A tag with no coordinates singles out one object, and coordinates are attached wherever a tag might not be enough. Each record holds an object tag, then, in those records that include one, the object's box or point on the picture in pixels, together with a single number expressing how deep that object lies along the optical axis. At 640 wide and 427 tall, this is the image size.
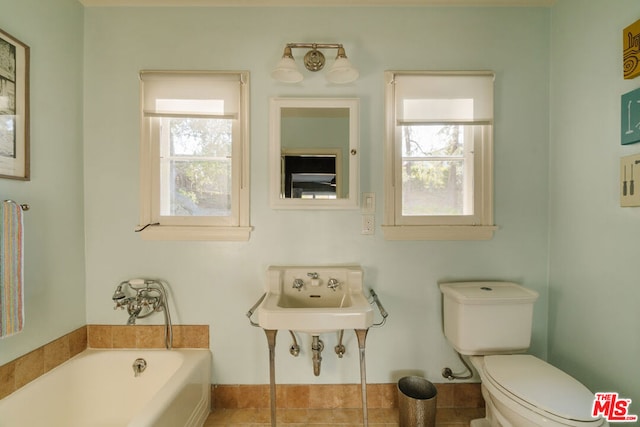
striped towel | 1.10
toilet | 1.02
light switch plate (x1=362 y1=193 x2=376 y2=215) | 1.63
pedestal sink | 1.23
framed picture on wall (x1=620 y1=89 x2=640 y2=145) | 1.15
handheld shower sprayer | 1.54
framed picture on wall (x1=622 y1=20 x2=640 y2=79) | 1.15
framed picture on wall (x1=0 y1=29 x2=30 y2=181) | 1.19
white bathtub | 1.25
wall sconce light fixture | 1.43
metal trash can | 1.40
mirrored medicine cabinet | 1.61
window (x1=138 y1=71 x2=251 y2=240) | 1.60
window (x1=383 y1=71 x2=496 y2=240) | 1.60
